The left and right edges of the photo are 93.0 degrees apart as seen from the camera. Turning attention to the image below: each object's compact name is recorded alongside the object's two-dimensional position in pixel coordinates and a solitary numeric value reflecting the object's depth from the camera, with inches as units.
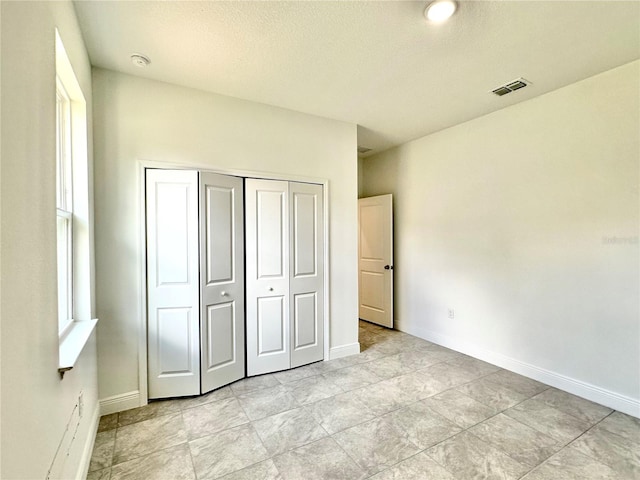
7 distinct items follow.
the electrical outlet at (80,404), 70.0
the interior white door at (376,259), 181.3
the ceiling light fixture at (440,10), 69.9
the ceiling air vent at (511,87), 105.6
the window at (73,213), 74.7
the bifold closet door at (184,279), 102.0
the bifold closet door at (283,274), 120.4
